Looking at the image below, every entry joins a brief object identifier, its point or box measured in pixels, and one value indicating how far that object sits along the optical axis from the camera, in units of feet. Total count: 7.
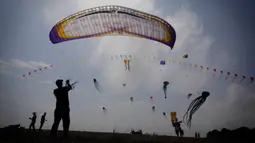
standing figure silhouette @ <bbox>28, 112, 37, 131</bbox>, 55.62
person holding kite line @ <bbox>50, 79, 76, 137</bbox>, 33.04
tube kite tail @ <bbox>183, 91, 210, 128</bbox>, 53.01
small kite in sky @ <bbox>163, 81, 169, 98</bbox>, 73.06
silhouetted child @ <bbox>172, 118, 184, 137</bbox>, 58.29
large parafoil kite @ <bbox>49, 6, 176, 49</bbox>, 43.73
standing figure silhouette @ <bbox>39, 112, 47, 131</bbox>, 56.29
